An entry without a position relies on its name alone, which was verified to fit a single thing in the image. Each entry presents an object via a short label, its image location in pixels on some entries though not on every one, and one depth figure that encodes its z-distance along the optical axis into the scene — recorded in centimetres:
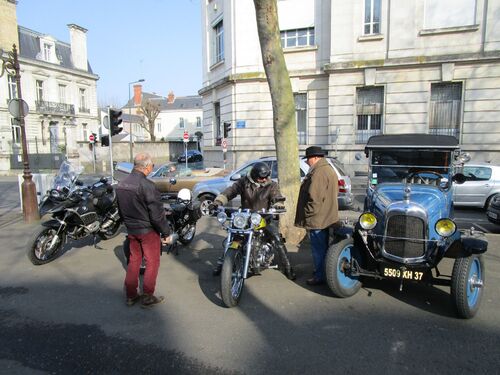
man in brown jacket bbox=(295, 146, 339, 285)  484
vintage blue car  389
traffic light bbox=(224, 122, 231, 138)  2059
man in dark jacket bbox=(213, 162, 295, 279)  501
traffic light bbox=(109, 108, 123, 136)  1221
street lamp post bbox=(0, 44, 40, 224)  931
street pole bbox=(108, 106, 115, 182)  1214
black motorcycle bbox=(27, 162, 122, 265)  605
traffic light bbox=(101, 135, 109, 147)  1488
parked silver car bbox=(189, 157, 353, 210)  923
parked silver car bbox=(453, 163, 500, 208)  1075
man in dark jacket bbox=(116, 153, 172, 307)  418
